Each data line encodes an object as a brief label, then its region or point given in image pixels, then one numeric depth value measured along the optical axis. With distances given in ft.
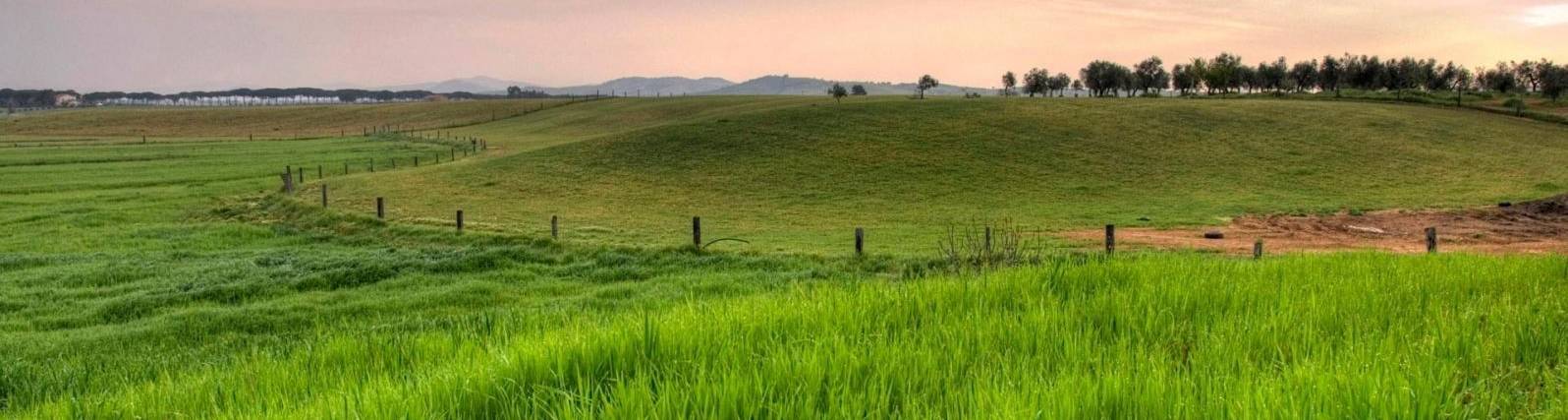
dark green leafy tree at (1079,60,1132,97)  490.90
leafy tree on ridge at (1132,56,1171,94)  495.00
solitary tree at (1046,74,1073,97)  552.41
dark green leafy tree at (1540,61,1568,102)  357.82
